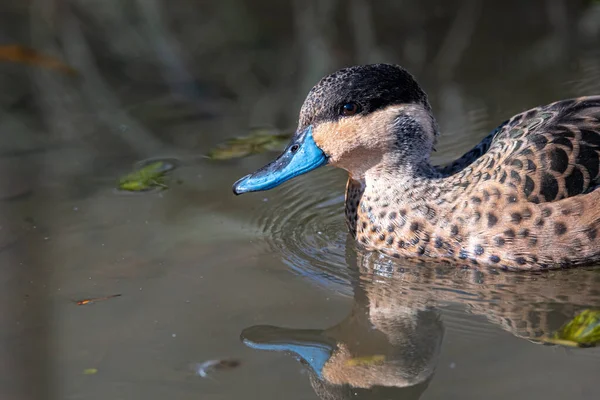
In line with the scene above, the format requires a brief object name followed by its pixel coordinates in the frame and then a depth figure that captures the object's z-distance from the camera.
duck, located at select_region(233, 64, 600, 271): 9.28
